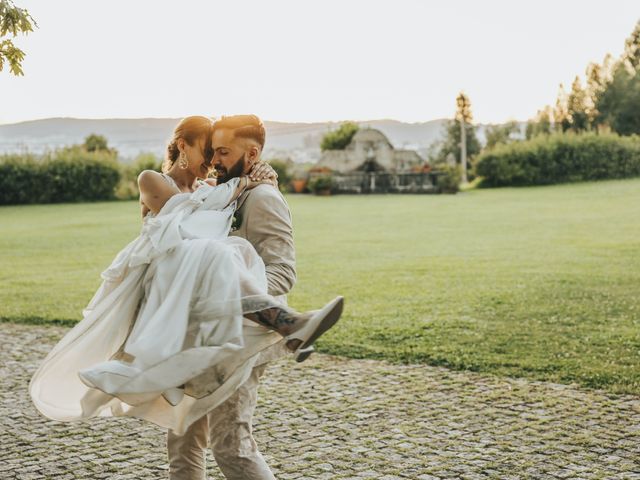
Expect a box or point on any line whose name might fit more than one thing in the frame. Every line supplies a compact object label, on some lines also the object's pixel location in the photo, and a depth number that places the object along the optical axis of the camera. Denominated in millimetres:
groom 3891
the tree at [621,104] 68438
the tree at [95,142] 66375
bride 3582
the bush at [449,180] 46625
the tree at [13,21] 6773
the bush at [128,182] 48438
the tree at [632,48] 82688
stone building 49344
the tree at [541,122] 73919
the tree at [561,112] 74250
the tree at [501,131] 78238
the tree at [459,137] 77312
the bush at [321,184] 48531
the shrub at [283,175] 50094
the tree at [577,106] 73688
